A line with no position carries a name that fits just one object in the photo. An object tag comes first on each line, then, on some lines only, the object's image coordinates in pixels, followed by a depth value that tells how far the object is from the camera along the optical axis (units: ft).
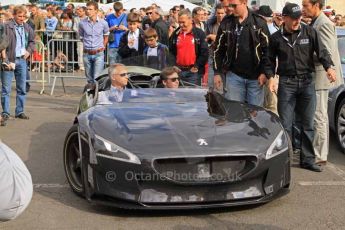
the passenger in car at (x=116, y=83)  19.19
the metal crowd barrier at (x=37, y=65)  45.20
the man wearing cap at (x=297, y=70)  20.40
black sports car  14.92
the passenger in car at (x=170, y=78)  20.76
